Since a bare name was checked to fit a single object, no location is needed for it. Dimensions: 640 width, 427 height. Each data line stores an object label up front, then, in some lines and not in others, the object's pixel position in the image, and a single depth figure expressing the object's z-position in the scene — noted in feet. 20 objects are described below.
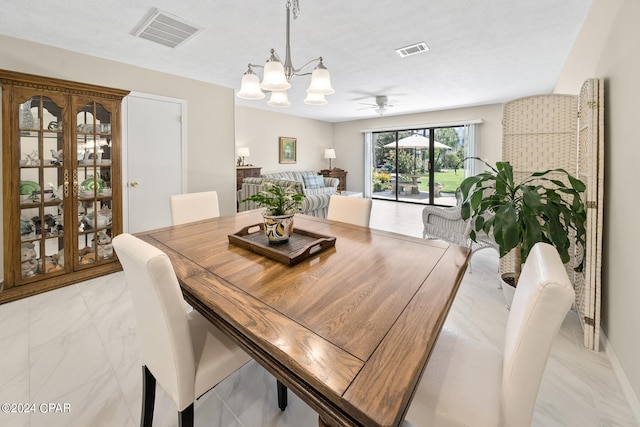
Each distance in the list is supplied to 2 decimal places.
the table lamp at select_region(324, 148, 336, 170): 27.20
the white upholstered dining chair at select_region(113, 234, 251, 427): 3.09
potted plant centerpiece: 5.11
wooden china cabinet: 8.28
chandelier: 5.88
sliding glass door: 23.25
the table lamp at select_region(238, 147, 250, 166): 20.08
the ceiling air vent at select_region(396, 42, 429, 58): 9.91
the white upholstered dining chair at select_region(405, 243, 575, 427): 2.51
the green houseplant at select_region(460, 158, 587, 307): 6.60
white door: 11.36
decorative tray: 4.57
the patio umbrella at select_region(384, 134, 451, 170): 23.89
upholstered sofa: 15.75
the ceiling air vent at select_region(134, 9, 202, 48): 7.98
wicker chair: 10.26
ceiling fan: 17.28
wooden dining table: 2.16
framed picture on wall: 24.30
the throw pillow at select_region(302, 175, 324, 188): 23.77
